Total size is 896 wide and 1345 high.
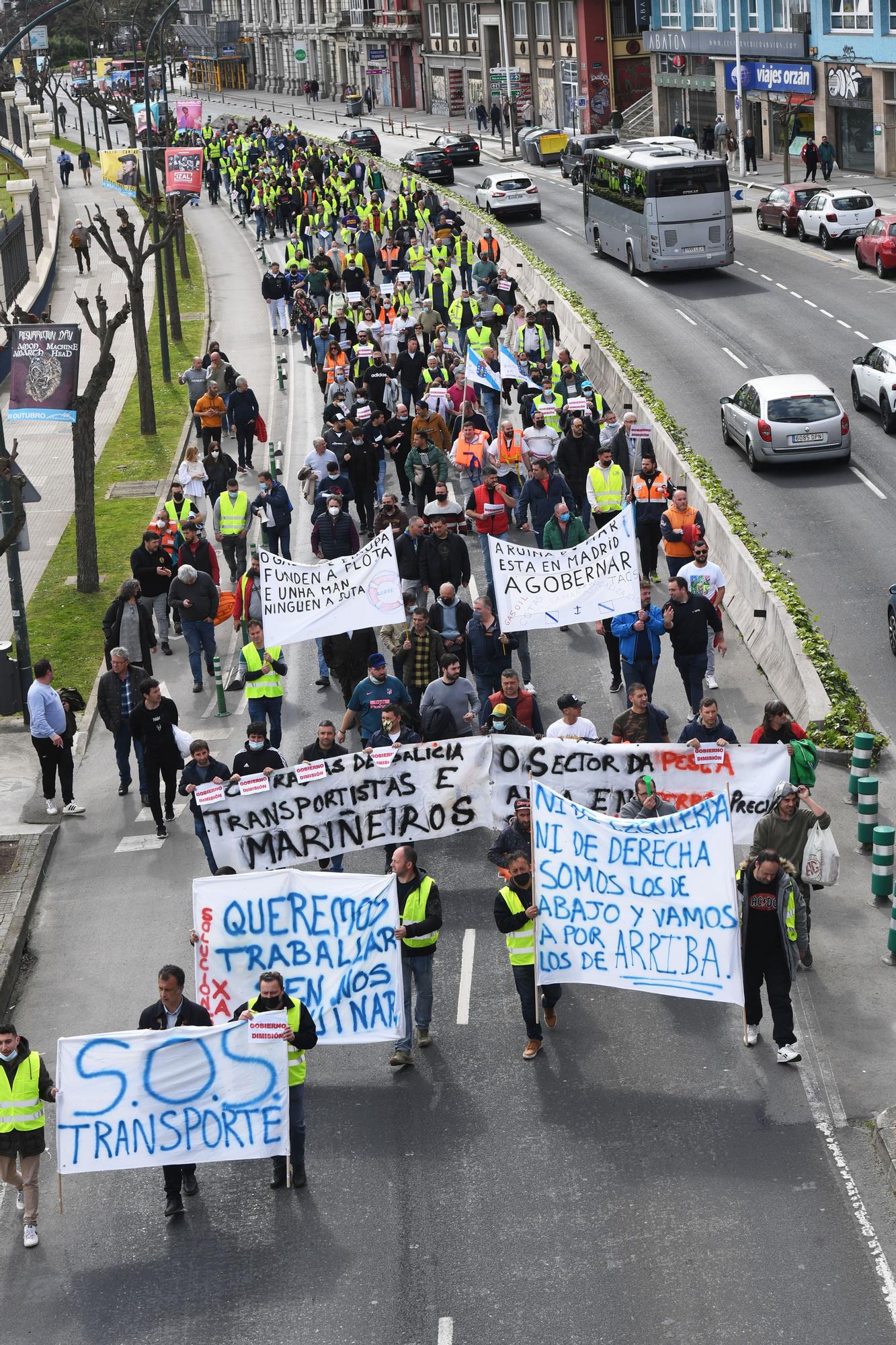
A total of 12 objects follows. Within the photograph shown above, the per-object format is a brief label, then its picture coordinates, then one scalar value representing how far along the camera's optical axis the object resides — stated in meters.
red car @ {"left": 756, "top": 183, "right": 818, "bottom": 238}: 50.16
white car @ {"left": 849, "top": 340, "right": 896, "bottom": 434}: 29.47
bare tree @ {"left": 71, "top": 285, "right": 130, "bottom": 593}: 25.27
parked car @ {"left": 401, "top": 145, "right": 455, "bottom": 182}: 67.44
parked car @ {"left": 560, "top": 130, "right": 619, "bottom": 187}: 68.75
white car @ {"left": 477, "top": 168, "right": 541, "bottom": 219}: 57.84
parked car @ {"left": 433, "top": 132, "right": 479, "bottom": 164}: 76.31
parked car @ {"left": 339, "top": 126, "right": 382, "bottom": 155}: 79.06
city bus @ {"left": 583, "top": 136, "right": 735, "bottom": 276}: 43.19
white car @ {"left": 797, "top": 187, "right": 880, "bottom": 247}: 47.22
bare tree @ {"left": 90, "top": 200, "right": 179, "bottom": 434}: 35.81
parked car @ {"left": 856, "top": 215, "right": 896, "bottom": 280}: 42.28
